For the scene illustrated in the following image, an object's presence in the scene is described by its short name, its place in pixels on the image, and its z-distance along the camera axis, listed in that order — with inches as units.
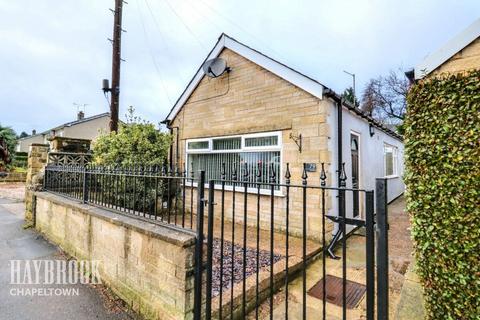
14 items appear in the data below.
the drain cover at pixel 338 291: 119.6
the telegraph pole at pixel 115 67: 338.3
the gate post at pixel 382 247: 55.0
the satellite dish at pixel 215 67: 287.1
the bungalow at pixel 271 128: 214.2
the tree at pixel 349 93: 958.8
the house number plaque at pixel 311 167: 211.5
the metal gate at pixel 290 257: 56.4
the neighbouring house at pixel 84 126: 1007.0
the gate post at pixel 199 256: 94.4
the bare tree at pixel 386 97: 976.0
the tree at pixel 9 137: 956.6
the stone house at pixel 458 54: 126.1
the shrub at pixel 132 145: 272.7
